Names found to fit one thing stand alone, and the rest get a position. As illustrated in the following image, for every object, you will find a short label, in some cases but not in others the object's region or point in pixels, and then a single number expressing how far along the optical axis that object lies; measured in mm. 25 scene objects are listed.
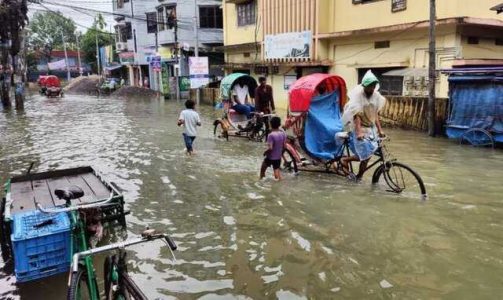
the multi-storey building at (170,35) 34094
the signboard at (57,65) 65812
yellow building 14852
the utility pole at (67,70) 62681
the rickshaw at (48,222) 3893
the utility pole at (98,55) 59531
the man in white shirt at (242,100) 14797
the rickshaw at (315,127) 9094
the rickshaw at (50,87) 36750
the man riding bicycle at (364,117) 7574
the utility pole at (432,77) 13125
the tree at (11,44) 23844
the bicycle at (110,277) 2952
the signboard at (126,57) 45438
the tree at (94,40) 63300
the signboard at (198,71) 27109
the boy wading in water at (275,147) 8383
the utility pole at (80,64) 62781
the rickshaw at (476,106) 11453
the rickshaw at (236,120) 13805
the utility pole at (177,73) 32531
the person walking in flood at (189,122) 11234
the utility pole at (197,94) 28397
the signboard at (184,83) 33141
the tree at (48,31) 72294
